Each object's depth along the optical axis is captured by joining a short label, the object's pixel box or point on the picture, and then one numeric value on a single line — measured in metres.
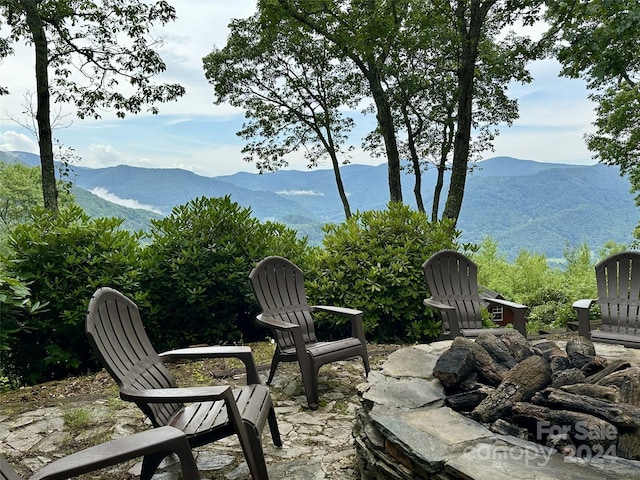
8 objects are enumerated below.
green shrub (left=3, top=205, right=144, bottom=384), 3.90
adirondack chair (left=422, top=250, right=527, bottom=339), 4.08
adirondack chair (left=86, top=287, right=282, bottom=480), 1.95
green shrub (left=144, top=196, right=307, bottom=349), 4.57
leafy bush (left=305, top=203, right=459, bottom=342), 4.76
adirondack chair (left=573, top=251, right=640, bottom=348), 3.76
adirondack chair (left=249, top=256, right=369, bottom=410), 3.15
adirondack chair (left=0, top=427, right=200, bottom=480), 1.39
